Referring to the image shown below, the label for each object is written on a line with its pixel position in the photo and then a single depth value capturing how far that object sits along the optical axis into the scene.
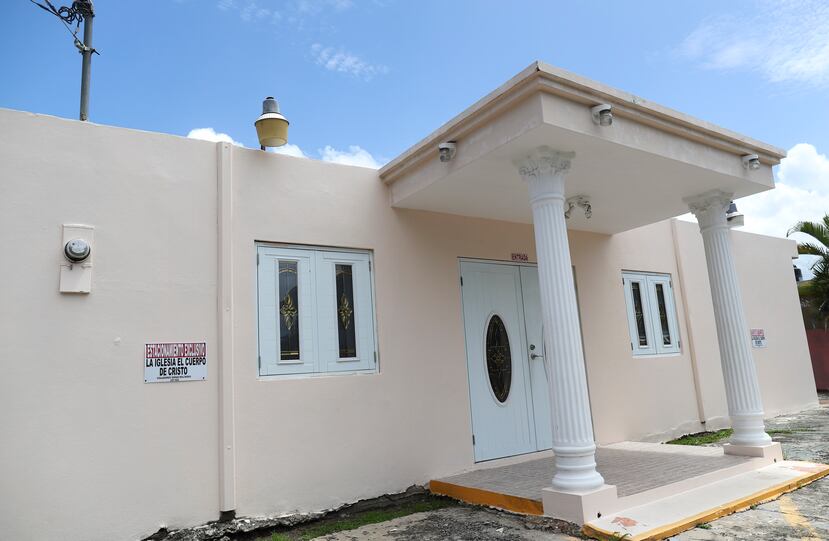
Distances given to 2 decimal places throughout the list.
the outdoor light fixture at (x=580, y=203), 6.79
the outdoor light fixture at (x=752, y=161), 6.56
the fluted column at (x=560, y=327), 4.80
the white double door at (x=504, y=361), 6.89
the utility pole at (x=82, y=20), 6.20
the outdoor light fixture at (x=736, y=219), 9.76
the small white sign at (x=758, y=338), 10.87
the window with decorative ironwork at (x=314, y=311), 5.64
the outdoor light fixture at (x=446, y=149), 5.55
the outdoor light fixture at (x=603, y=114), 4.95
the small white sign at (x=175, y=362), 4.94
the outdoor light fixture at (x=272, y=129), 5.84
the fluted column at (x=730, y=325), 6.56
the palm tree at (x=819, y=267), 16.45
